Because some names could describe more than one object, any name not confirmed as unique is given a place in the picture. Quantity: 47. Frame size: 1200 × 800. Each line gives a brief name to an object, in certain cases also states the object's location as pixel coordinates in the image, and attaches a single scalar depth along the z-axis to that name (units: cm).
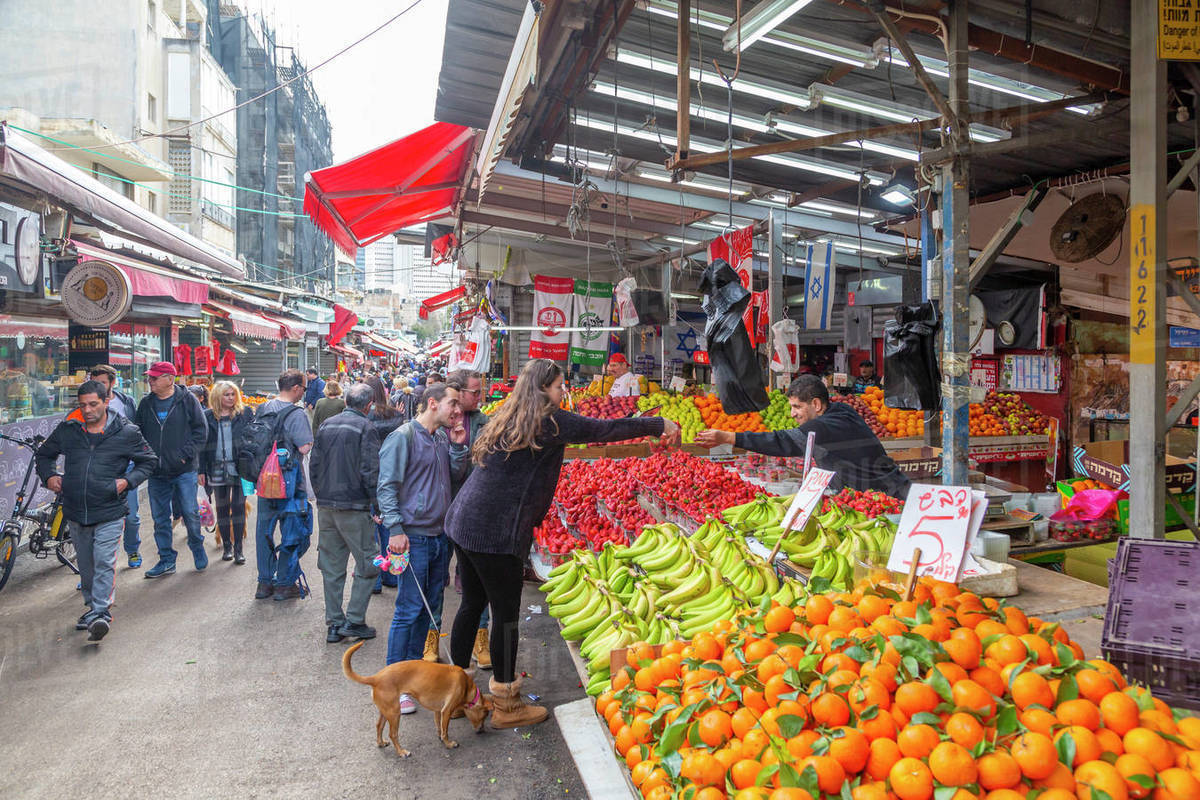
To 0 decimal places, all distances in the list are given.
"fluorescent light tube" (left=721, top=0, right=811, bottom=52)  365
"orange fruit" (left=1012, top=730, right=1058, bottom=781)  149
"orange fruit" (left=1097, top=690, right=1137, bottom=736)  162
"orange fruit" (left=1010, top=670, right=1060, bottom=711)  171
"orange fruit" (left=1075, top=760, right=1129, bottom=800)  144
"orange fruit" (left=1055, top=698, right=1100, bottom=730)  163
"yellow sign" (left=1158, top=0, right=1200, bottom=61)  340
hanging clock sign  736
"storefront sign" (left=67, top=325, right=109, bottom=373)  913
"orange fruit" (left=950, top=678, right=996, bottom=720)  169
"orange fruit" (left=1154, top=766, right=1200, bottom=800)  143
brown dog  360
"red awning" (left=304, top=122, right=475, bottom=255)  668
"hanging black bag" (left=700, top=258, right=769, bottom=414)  462
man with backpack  598
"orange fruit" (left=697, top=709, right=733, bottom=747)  191
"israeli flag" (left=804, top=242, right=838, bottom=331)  719
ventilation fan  574
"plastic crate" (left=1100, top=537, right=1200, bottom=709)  205
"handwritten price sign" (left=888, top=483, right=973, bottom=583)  266
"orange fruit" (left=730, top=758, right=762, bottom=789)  172
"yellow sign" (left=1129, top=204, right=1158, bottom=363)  354
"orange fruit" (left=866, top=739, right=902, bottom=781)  162
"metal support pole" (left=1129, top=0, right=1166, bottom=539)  350
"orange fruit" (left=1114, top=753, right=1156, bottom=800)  145
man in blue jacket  422
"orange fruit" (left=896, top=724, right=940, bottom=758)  160
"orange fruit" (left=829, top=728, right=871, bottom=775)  165
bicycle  638
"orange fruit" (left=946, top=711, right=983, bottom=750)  159
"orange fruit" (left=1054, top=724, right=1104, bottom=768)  154
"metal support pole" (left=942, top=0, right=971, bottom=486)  375
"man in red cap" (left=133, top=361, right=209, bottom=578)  672
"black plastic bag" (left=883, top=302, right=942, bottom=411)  423
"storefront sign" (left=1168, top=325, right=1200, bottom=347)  845
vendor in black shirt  483
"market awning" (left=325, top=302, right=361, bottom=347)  2488
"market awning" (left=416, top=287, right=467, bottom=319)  1822
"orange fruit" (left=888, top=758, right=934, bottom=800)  152
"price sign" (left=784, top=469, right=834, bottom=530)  335
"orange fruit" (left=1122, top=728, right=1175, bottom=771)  153
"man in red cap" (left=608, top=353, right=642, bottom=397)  933
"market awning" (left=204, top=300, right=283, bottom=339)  1335
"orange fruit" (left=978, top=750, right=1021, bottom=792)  149
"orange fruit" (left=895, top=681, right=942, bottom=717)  172
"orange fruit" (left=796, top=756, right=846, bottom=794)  161
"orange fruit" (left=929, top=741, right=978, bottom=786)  150
